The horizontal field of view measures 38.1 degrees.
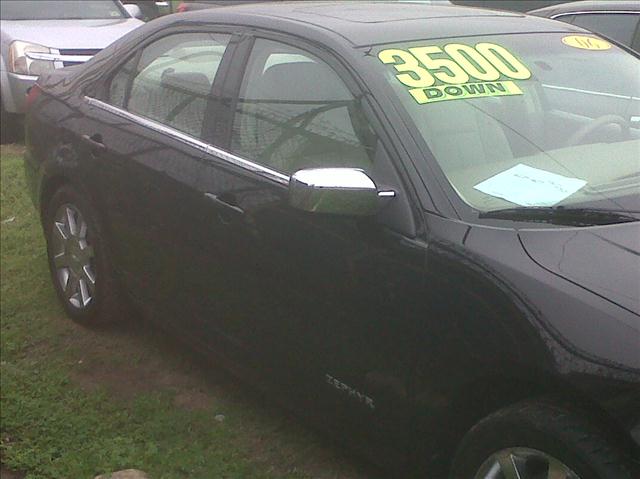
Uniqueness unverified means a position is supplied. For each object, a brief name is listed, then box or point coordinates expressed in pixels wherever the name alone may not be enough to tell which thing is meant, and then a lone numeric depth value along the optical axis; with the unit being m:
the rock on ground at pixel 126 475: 3.39
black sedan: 2.46
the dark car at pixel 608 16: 5.83
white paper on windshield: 2.81
